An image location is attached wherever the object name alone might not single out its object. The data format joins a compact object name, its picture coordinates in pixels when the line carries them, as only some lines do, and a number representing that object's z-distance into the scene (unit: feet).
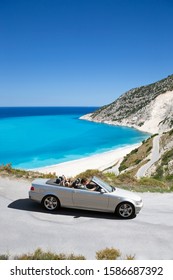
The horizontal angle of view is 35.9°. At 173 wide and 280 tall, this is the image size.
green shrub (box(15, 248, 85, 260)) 21.68
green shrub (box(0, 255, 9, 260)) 21.68
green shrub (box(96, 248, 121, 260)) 22.77
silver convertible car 32.53
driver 33.06
